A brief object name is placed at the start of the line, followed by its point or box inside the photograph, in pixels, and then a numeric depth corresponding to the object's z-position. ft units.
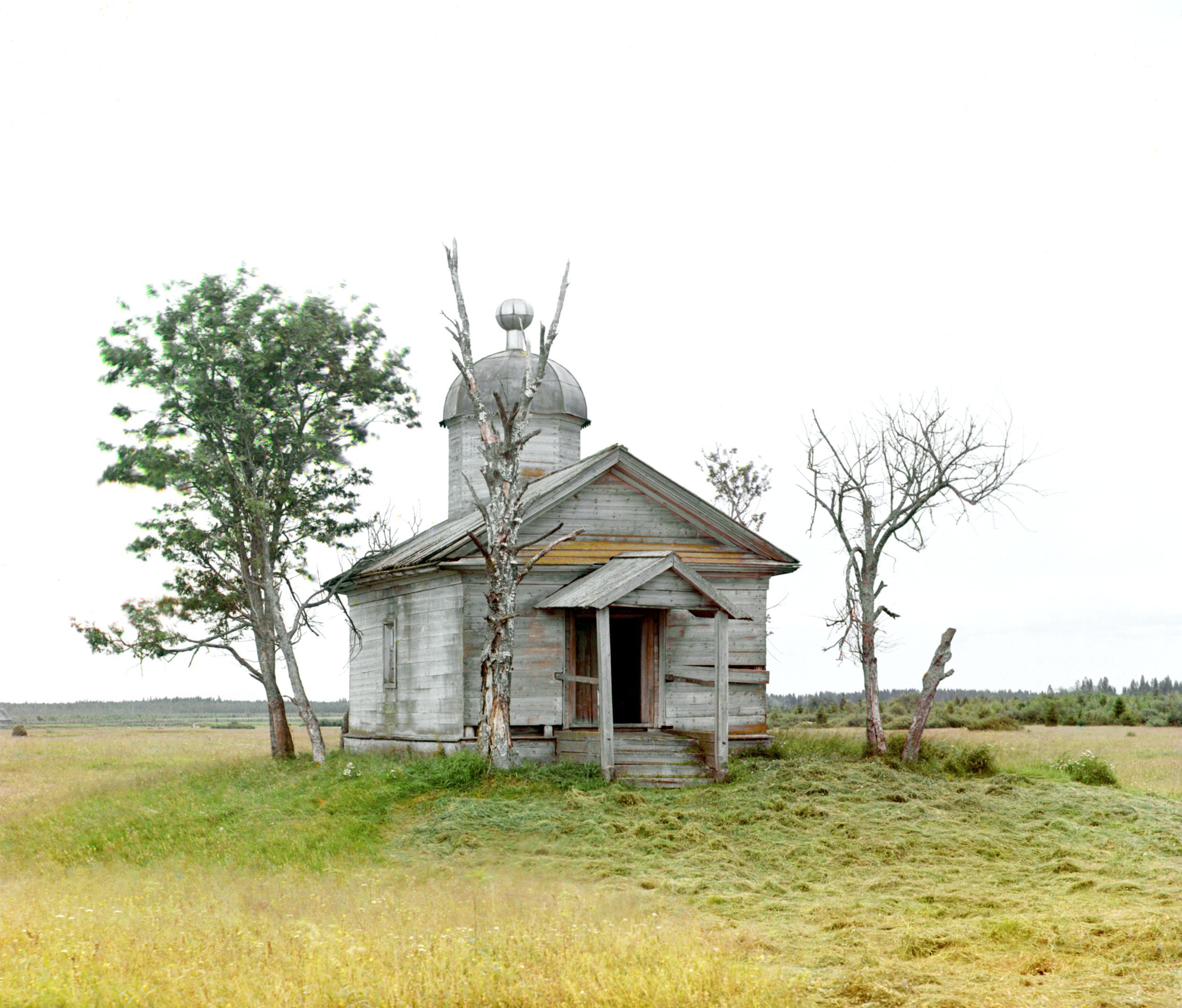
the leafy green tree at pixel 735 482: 123.54
